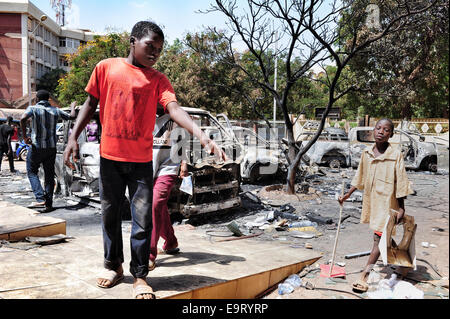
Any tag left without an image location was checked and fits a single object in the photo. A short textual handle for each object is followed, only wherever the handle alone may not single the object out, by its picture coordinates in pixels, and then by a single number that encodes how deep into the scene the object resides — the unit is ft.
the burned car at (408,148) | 44.93
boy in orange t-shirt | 8.76
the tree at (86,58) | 77.61
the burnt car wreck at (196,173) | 20.18
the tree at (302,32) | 27.17
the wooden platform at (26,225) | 13.12
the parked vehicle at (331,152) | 48.26
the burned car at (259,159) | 33.60
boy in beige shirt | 11.53
